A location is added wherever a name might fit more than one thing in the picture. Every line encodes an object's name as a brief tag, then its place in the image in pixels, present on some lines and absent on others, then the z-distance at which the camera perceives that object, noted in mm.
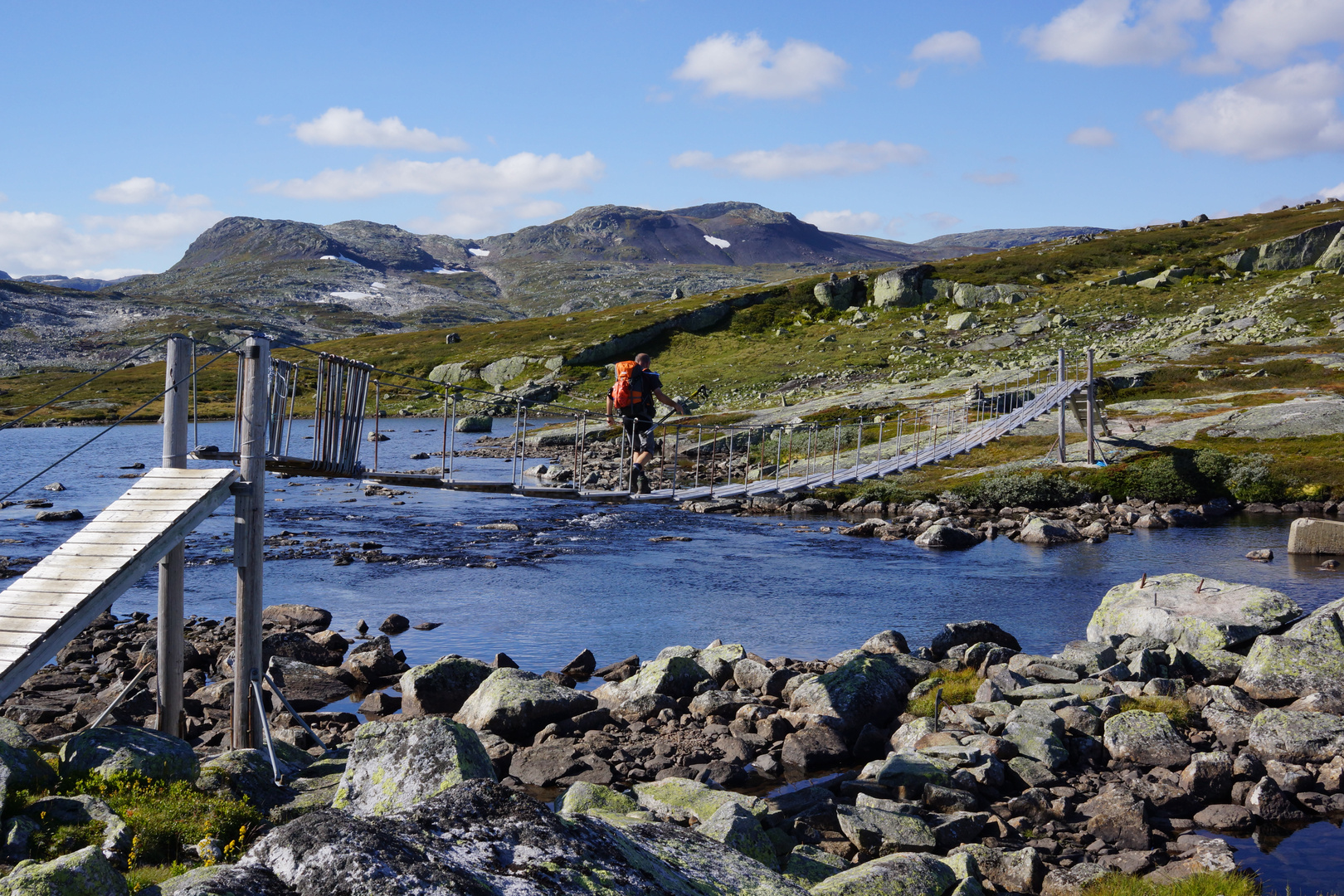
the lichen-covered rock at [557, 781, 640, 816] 10227
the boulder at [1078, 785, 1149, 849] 11648
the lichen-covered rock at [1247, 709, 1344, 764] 13922
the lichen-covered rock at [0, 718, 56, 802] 9891
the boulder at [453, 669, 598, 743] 16156
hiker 17938
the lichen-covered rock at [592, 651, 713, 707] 17797
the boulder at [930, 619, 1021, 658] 21094
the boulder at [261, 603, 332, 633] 24203
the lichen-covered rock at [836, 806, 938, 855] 11531
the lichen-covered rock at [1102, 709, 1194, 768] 13953
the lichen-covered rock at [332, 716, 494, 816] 9648
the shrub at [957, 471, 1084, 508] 42656
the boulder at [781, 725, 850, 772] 15188
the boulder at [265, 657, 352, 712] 18891
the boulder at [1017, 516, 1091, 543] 35906
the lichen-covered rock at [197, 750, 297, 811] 11016
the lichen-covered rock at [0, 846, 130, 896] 6535
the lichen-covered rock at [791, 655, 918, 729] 16547
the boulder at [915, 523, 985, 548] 35375
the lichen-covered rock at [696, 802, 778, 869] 9797
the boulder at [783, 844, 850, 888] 10062
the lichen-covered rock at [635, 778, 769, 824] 11234
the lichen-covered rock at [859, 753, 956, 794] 13148
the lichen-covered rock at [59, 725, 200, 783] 10602
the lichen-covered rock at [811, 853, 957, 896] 9094
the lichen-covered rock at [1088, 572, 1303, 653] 18969
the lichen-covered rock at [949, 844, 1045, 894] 10531
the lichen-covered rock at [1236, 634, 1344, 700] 16359
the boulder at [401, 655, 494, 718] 17875
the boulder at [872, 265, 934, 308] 113625
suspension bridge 10750
